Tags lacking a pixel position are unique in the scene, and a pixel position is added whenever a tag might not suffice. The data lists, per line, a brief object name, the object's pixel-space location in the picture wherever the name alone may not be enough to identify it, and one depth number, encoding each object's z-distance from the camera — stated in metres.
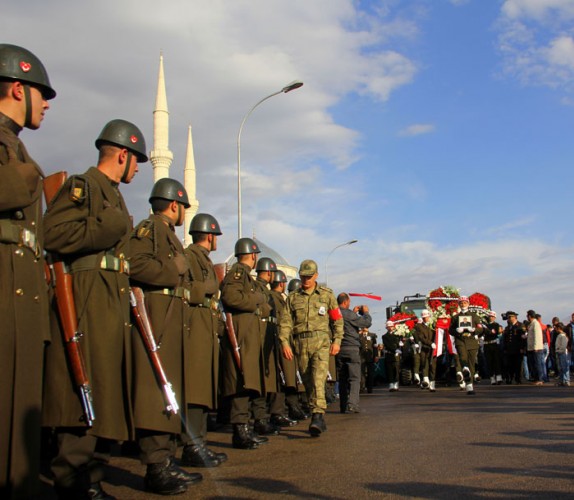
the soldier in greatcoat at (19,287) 3.25
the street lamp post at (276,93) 22.47
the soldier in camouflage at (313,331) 8.74
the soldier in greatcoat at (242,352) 7.73
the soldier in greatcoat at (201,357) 6.43
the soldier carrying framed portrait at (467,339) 16.27
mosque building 53.88
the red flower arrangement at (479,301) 22.94
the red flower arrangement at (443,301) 22.48
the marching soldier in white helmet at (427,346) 18.31
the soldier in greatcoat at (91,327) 4.30
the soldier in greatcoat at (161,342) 5.12
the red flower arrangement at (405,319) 22.27
